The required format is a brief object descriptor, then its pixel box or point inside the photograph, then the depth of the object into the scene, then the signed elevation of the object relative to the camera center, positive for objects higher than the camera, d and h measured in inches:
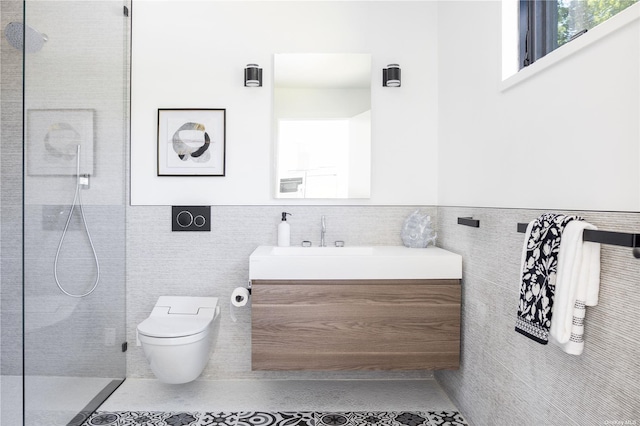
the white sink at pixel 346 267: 82.7 -10.2
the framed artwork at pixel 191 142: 102.0 +17.2
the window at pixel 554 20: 55.6 +28.8
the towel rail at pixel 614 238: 39.3 -2.1
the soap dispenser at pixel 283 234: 98.9 -4.7
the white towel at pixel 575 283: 46.3 -7.3
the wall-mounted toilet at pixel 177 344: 82.6 -26.2
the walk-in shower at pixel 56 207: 69.4 +0.8
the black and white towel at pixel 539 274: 49.7 -7.1
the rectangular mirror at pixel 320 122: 101.7 +22.3
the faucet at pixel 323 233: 101.3 -4.5
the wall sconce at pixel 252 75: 98.9 +32.4
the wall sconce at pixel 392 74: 100.5 +33.5
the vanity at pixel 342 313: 82.7 -19.2
